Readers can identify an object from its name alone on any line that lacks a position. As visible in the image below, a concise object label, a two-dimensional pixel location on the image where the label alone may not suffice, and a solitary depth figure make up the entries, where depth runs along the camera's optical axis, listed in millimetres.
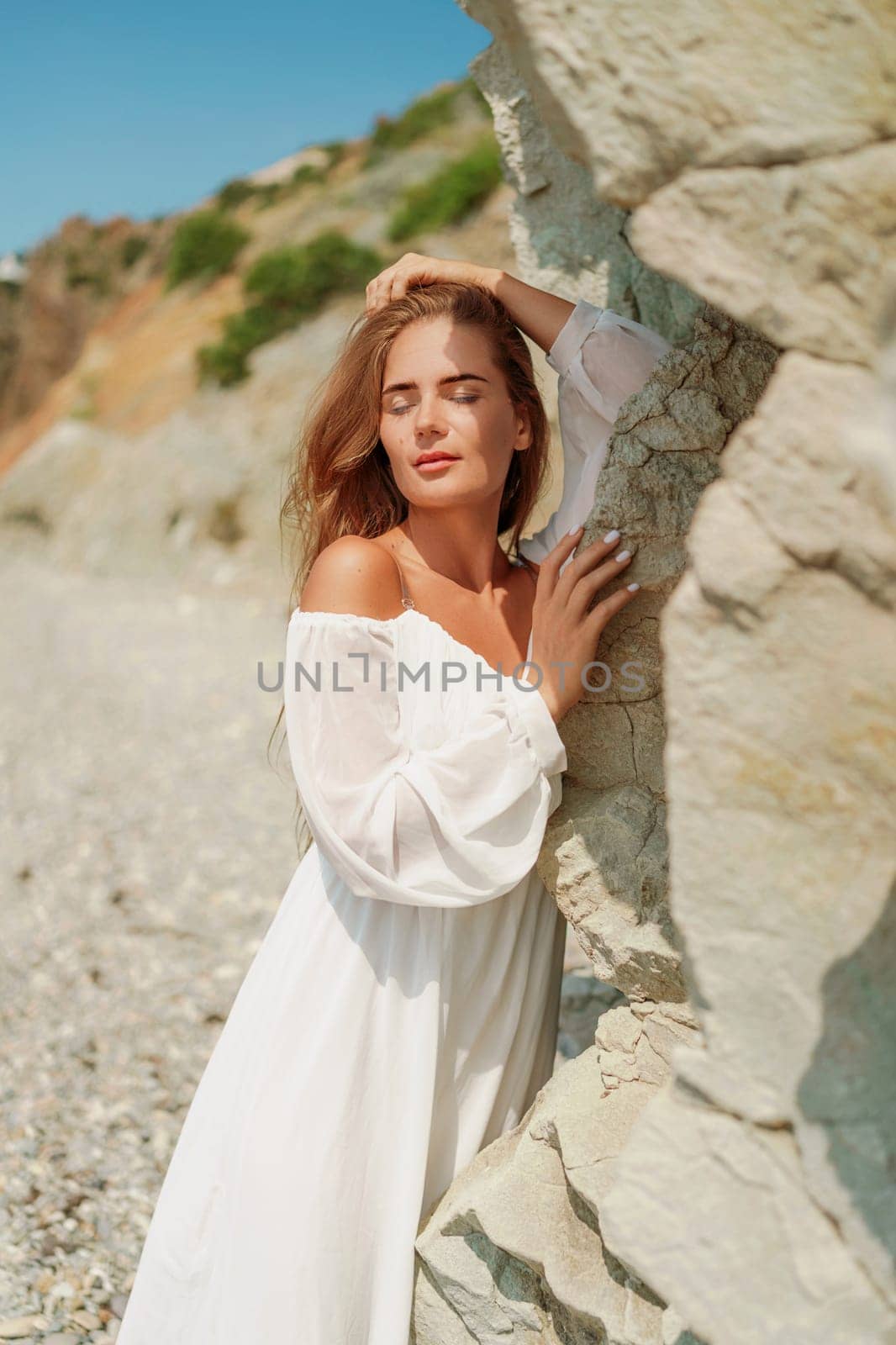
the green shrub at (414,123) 18266
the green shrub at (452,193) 14188
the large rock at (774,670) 1287
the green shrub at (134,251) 24703
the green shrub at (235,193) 20750
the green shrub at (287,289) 15219
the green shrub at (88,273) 25062
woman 2049
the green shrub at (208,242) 18500
